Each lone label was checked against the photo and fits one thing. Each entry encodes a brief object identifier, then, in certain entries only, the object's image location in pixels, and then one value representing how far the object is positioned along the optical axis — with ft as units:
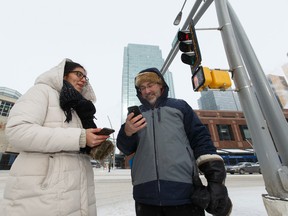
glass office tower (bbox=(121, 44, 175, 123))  290.97
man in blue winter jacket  4.91
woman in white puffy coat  3.74
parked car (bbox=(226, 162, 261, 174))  67.82
